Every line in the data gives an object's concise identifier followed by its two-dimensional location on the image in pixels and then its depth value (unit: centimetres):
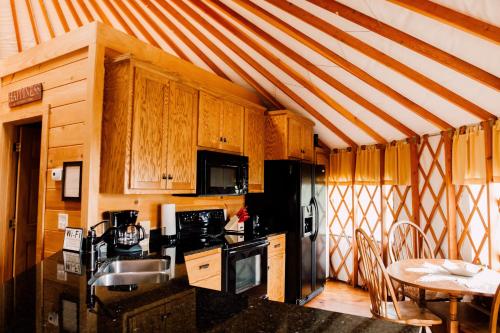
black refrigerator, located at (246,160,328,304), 392
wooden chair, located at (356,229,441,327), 231
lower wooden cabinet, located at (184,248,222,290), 253
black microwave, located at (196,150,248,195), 307
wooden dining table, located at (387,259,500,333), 215
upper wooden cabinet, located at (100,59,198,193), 246
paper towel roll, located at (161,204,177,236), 293
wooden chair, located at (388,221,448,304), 288
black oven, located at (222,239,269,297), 288
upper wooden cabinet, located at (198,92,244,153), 314
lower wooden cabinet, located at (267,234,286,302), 360
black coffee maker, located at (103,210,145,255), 239
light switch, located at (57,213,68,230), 255
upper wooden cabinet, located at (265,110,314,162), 404
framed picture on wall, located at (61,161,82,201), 247
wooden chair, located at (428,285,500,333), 199
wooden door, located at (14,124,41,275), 313
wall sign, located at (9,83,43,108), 282
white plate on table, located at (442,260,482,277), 245
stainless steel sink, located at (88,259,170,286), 195
